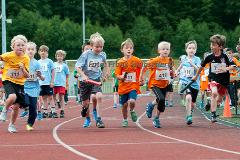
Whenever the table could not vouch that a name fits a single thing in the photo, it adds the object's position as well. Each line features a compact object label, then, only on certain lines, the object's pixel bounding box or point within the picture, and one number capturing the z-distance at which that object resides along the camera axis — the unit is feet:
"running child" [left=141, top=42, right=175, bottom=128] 51.44
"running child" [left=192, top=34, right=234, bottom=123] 52.90
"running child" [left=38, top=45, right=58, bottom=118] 63.52
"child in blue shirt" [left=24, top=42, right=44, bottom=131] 48.91
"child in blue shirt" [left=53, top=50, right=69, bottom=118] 66.34
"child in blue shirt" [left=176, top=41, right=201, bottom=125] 53.78
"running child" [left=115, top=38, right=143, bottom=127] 52.11
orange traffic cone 59.29
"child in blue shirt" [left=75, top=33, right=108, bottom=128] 51.08
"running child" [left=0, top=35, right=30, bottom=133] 47.16
